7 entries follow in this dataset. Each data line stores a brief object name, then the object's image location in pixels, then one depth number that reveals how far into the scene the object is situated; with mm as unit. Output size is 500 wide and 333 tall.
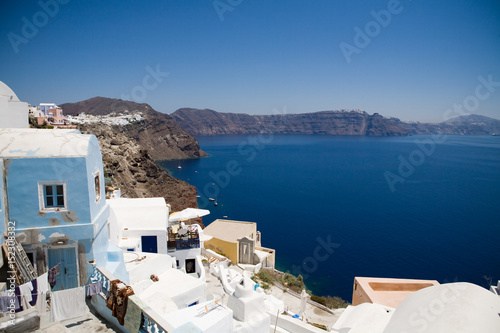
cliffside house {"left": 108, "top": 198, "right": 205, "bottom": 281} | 14838
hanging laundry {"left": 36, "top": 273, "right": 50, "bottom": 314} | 6863
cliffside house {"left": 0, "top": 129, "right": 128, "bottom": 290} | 7902
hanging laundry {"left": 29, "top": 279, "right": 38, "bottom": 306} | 6938
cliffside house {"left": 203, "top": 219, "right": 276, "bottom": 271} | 25562
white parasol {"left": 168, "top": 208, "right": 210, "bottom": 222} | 17641
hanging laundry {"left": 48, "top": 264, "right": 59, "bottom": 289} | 8273
